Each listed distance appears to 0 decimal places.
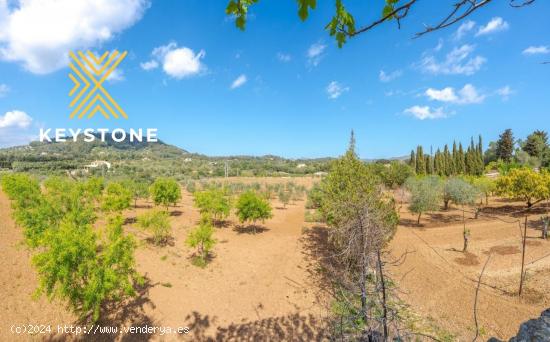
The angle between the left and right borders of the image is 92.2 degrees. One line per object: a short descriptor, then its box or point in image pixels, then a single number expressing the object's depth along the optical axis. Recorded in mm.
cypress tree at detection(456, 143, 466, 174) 48581
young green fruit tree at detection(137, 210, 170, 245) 16281
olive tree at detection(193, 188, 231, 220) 21625
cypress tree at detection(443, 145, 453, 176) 49125
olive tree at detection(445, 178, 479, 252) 24375
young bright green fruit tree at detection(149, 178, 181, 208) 24328
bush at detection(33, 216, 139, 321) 7340
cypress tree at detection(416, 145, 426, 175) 50881
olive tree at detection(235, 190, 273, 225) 20781
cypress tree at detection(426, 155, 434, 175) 51031
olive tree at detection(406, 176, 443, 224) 21797
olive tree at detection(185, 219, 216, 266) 14445
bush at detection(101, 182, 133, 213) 19281
